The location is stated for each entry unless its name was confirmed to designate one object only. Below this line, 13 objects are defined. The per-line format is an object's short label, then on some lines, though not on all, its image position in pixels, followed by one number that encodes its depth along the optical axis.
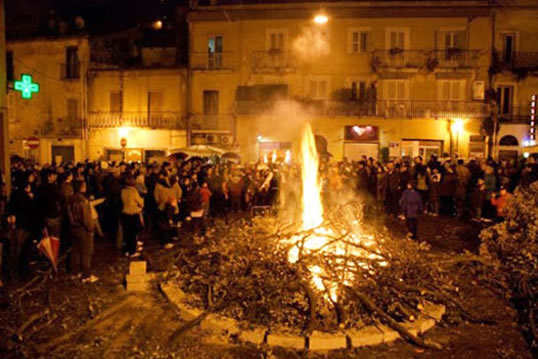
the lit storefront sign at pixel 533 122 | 29.44
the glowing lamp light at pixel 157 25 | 37.83
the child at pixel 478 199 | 14.65
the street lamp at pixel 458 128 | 29.48
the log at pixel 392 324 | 6.48
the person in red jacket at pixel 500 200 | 12.32
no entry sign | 21.52
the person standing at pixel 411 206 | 11.89
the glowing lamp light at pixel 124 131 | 33.22
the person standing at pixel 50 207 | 9.70
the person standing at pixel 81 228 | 8.65
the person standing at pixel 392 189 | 15.70
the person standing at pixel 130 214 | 9.98
